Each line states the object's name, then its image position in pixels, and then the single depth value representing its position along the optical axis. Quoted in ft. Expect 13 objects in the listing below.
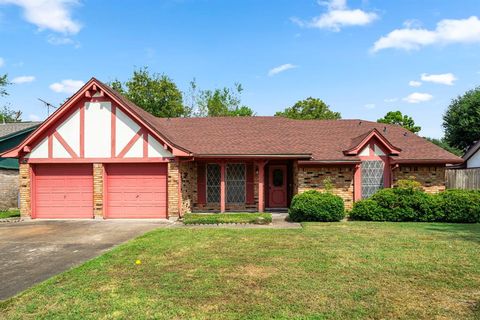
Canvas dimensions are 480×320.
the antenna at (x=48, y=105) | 77.05
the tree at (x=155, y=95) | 120.47
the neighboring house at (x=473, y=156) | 65.94
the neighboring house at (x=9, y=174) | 60.30
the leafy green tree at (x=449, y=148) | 106.20
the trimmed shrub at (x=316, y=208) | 42.68
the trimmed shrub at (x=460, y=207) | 42.39
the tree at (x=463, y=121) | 97.19
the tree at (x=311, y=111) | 153.58
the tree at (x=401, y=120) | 143.25
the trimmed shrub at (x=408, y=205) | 43.29
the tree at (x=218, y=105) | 135.85
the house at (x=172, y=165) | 45.47
